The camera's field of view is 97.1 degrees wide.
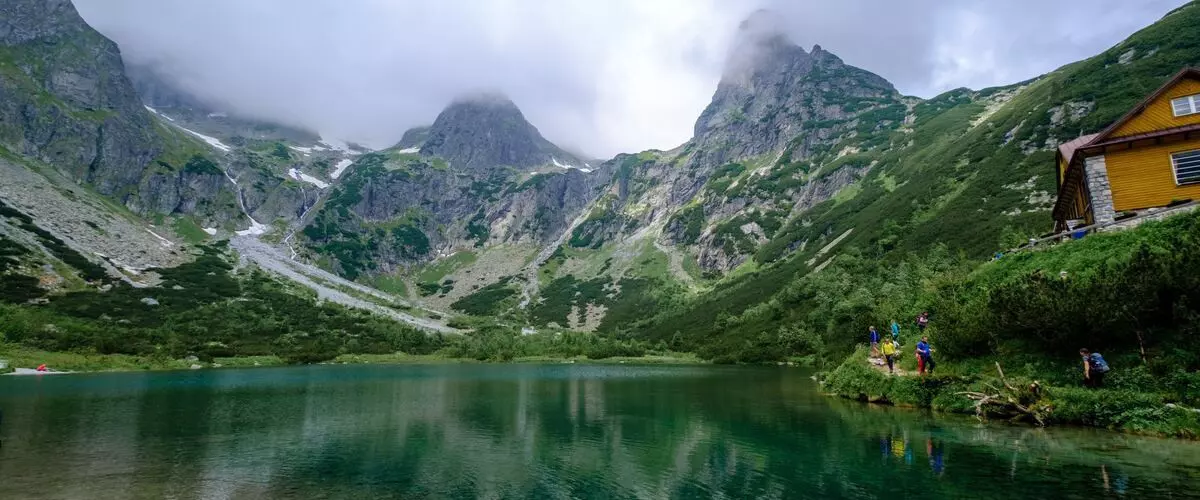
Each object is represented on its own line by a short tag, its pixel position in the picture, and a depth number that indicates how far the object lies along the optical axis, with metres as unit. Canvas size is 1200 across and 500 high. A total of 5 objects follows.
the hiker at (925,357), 32.19
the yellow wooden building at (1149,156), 32.53
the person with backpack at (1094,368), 23.47
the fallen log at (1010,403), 25.24
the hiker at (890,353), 35.21
